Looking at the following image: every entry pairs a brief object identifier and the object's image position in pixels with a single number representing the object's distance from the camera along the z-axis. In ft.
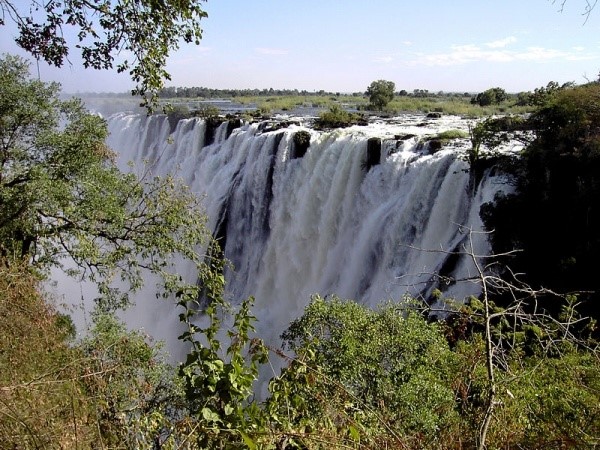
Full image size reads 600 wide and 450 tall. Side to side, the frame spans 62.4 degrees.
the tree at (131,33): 13.42
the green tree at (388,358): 20.02
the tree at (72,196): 27.12
